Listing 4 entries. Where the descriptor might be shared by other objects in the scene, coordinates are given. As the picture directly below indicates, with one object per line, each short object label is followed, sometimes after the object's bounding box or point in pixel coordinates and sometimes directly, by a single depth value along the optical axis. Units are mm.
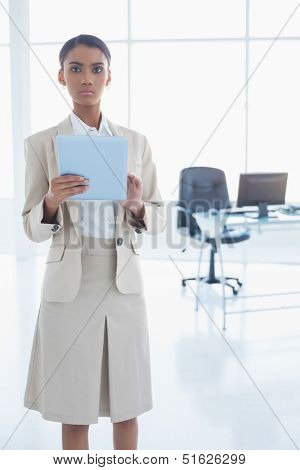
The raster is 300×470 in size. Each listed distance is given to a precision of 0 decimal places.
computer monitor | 3494
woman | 1278
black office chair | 4184
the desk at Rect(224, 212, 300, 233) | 3453
